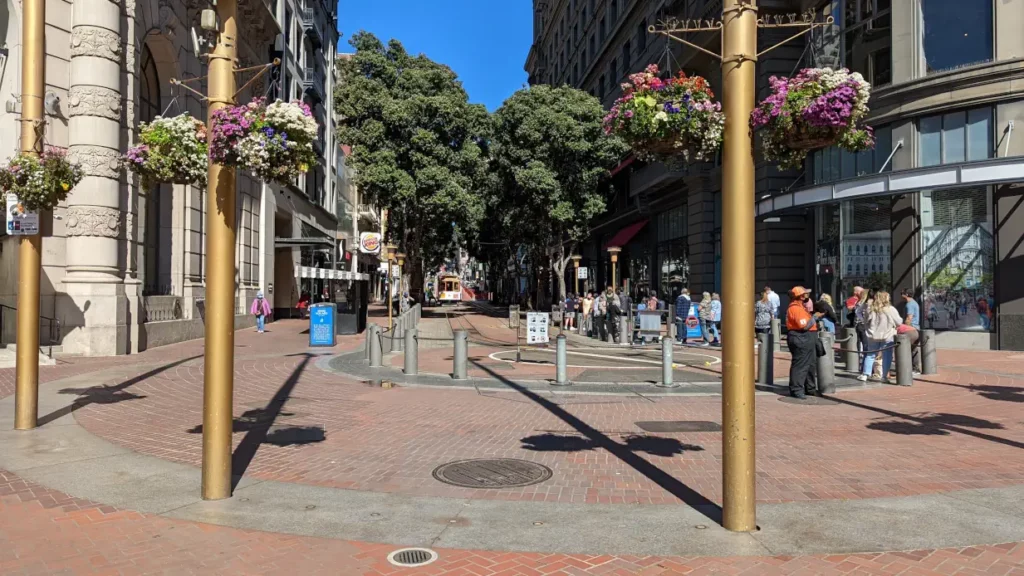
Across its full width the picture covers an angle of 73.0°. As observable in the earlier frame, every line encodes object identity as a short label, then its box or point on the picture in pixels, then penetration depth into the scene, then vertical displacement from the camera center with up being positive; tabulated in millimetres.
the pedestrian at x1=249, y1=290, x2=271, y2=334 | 25262 -560
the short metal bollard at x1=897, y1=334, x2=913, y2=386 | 11906 -1143
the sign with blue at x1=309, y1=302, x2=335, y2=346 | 19438 -899
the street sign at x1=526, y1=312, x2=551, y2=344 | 15711 -730
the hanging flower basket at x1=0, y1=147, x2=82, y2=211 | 7961 +1359
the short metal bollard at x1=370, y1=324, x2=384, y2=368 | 14383 -1122
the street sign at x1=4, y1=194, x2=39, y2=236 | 7957 +864
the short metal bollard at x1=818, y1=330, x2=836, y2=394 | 11055 -1249
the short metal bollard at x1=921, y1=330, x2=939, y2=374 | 13375 -1198
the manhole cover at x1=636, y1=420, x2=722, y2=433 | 8461 -1636
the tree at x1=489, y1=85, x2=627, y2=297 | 34625 +7101
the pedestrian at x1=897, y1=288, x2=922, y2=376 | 13164 -621
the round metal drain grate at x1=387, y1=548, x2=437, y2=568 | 4258 -1644
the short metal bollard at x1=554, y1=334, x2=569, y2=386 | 12070 -1251
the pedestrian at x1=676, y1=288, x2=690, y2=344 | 21250 -584
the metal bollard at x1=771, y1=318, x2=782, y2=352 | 17472 -1118
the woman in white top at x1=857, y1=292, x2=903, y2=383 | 12508 -576
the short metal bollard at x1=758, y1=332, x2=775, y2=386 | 11789 -1127
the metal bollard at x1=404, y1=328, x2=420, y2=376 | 13227 -1167
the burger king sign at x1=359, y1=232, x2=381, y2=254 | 33000 +2513
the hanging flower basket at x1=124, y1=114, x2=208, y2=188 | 5613 +1185
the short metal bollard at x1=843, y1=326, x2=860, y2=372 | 13500 -1170
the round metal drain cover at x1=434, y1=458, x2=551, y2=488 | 6094 -1644
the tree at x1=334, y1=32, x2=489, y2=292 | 35562 +8289
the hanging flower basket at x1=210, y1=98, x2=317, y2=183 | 5016 +1168
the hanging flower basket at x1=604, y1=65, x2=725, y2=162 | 4746 +1243
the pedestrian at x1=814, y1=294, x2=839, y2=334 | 13538 -275
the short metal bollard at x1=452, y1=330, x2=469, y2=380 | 12586 -1149
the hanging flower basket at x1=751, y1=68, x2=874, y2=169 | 4395 +1184
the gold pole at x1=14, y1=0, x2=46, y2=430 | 7871 +453
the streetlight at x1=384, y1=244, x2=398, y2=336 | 24784 +1567
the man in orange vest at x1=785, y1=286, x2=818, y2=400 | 10531 -710
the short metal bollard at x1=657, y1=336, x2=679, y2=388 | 11641 -1173
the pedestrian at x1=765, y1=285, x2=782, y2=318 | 16797 -129
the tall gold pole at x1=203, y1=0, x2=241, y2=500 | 5309 -117
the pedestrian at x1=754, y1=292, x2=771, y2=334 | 15914 -527
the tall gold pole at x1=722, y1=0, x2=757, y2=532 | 4590 +266
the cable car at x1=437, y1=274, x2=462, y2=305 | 74875 +776
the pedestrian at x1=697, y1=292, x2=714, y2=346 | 20589 -598
